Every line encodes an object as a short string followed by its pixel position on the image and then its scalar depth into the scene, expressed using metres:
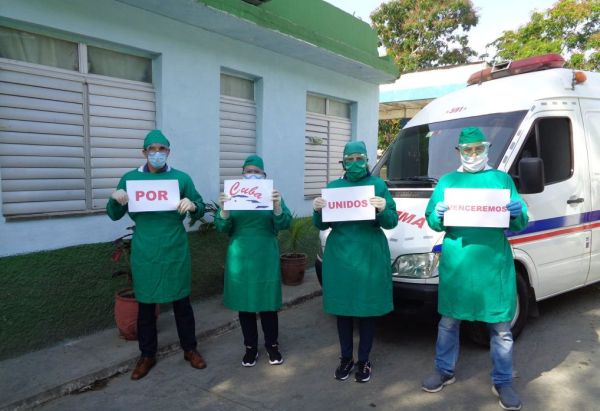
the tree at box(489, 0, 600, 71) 15.26
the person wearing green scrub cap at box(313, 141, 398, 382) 3.49
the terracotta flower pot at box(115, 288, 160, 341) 4.44
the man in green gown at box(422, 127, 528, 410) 3.20
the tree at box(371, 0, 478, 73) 22.80
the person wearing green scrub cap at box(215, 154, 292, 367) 3.81
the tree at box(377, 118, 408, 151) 20.37
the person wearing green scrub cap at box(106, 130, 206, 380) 3.73
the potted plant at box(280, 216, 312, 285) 6.55
